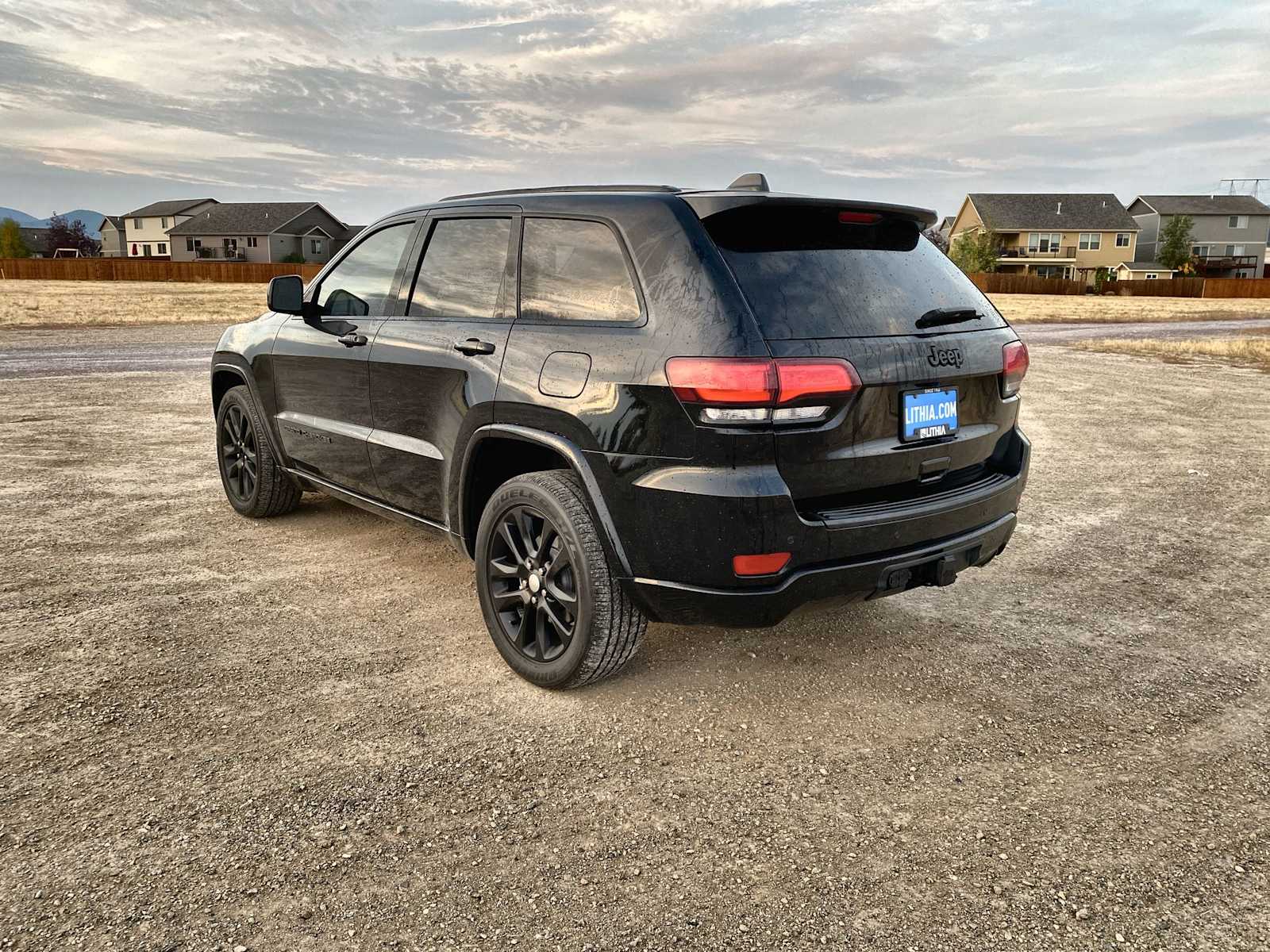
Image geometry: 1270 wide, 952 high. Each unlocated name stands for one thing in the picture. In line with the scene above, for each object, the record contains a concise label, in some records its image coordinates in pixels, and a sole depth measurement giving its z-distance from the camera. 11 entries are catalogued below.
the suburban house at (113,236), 114.19
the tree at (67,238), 114.50
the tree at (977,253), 76.06
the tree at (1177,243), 82.06
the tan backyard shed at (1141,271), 82.19
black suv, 3.00
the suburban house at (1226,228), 87.88
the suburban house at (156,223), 99.25
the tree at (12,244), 103.56
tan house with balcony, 81.88
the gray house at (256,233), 84.75
